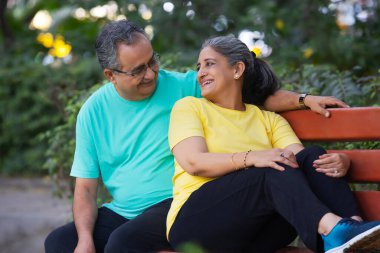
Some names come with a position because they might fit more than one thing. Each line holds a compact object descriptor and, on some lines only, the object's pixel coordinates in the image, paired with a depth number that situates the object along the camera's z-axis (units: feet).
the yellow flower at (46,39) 34.17
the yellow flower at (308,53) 24.23
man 11.37
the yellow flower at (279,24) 25.67
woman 9.32
